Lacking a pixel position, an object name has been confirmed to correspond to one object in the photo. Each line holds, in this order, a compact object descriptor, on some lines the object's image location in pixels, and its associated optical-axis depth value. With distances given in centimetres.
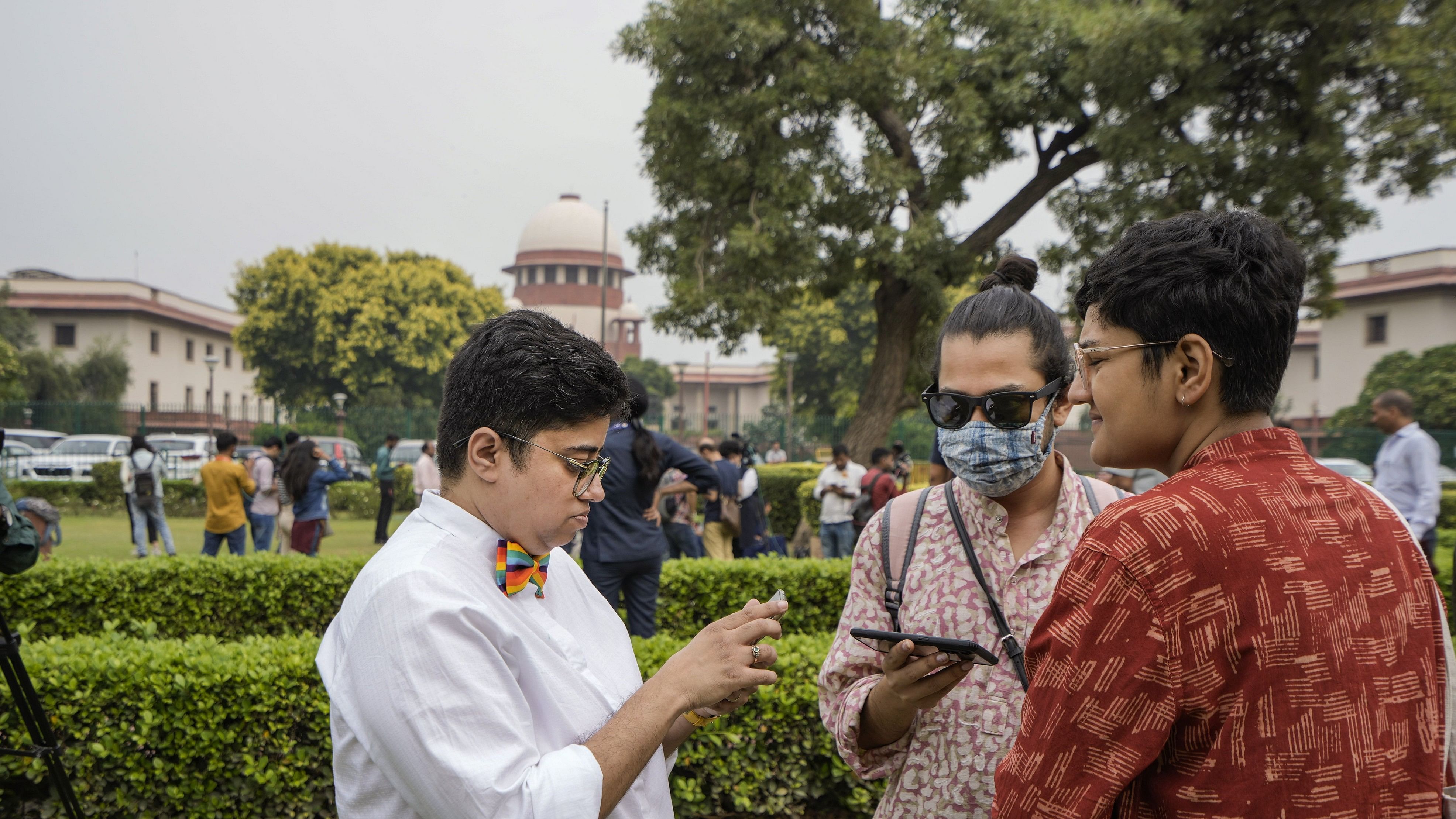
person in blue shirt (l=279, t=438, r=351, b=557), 990
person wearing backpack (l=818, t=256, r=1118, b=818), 186
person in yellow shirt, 998
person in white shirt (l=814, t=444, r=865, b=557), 1077
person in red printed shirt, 111
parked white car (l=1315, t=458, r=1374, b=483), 2292
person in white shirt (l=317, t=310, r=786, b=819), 138
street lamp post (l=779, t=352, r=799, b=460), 2851
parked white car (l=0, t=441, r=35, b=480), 2058
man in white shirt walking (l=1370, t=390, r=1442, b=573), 708
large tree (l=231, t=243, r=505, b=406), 3772
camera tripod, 323
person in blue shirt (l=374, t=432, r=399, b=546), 1439
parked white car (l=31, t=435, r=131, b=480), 2056
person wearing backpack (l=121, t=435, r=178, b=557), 1159
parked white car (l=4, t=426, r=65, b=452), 2438
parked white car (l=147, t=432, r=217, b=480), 2205
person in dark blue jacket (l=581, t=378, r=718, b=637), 566
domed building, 7131
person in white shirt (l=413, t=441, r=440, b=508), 1284
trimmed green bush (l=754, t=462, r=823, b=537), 1702
